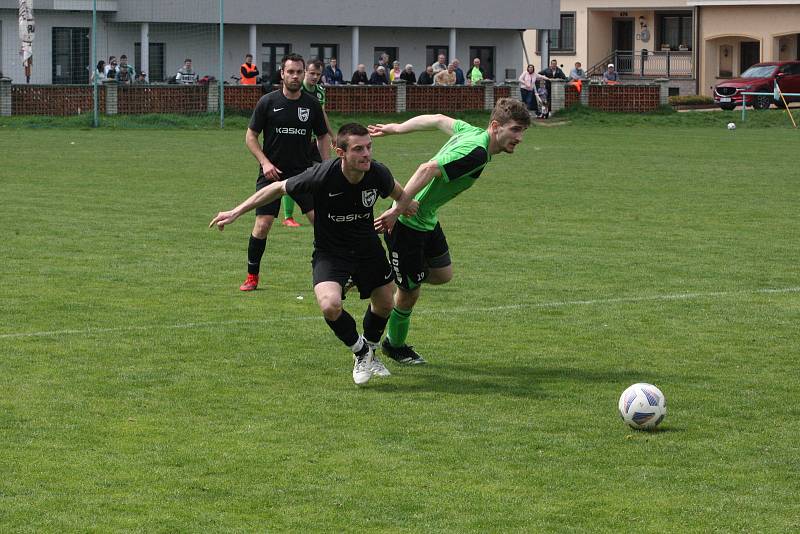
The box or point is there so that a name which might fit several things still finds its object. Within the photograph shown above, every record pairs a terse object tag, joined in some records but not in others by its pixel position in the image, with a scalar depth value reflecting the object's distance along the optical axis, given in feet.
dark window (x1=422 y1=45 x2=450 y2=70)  191.72
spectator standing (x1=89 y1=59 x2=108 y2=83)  148.67
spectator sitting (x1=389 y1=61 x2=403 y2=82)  155.43
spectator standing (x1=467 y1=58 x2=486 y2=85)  159.74
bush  193.26
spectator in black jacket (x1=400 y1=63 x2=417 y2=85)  155.53
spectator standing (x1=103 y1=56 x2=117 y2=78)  147.62
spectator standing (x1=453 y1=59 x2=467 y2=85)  157.20
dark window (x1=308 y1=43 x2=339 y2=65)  184.14
